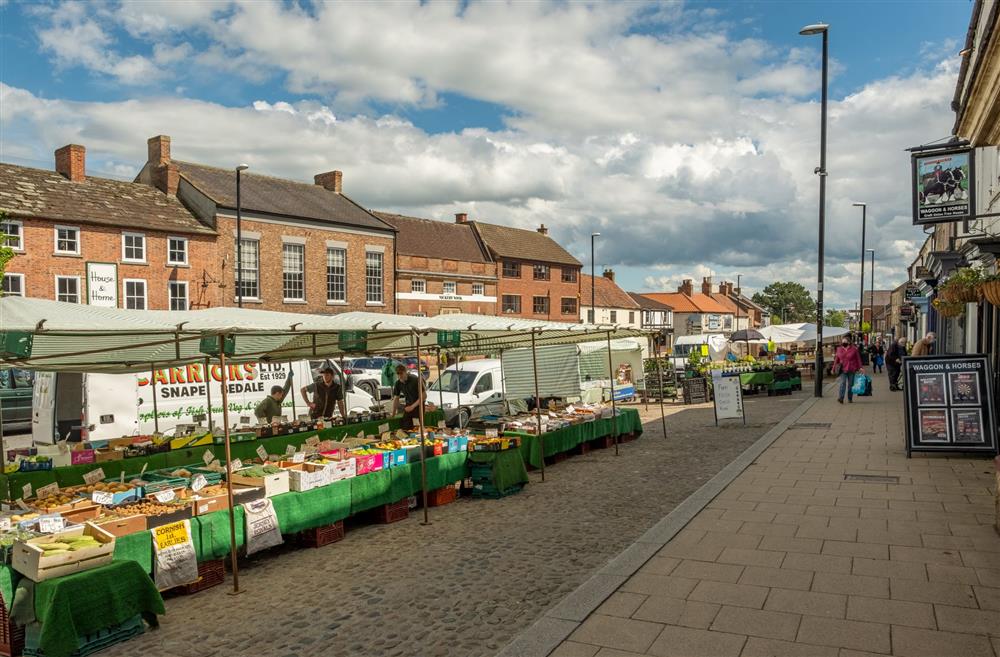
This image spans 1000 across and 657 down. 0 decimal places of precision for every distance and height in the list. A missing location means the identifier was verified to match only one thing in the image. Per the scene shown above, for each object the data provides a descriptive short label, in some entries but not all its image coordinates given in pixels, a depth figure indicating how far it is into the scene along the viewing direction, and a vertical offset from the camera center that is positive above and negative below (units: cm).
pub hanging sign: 1204 +246
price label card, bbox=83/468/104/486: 805 -138
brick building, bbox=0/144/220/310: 2973 +482
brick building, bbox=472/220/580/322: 5700 +560
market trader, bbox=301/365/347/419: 1441 -100
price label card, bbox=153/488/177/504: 700 -141
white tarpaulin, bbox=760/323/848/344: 2991 +14
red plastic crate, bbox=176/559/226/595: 667 -213
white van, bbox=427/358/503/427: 1880 -113
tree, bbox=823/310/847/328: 12912 +313
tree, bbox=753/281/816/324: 15300 +779
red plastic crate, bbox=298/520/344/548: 809 -211
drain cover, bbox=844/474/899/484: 1013 -204
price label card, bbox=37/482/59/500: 743 -141
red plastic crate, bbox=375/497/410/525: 906 -209
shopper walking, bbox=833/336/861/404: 2069 -76
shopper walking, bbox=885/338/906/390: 2669 -103
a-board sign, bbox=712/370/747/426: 1795 -148
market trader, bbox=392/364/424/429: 1380 -97
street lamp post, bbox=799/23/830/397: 2331 +331
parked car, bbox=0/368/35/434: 1878 -122
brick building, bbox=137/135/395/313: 3662 +595
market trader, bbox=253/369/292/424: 1336 -110
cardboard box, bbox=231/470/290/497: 760 -141
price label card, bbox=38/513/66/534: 591 -140
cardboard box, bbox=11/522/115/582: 523 -153
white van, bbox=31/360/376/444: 1380 -102
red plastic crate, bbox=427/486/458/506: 1008 -212
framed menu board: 1149 -115
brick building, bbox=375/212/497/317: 4731 +513
